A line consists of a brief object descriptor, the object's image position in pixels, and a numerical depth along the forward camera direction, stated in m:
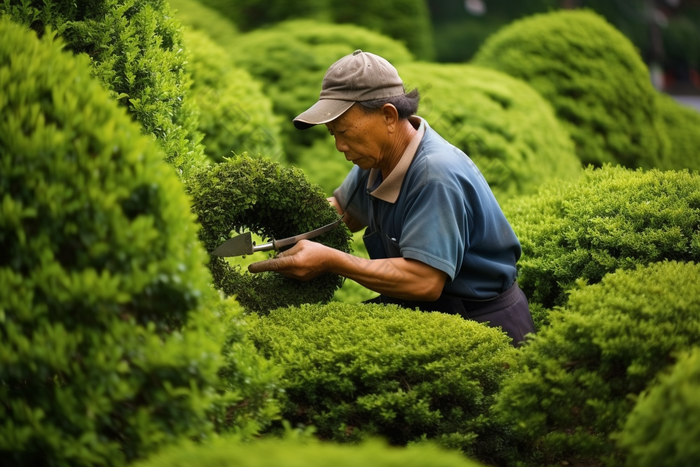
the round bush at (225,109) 6.09
